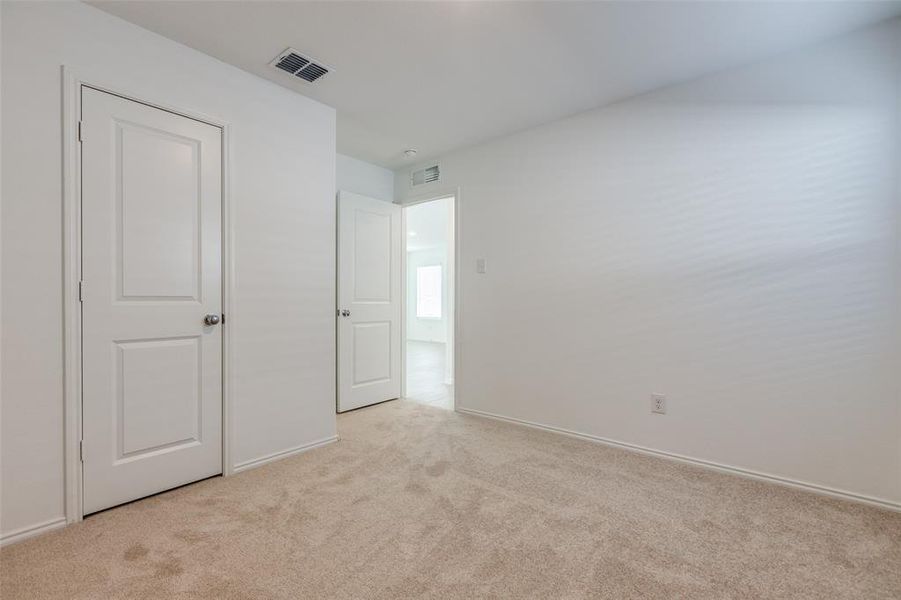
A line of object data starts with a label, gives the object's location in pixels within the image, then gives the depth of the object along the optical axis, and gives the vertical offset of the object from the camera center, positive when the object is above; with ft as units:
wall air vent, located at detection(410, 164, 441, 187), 12.76 +3.98
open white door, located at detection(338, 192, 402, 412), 12.03 -0.09
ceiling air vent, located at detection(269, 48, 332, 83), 7.40 +4.45
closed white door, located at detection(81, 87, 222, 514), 6.25 -0.05
